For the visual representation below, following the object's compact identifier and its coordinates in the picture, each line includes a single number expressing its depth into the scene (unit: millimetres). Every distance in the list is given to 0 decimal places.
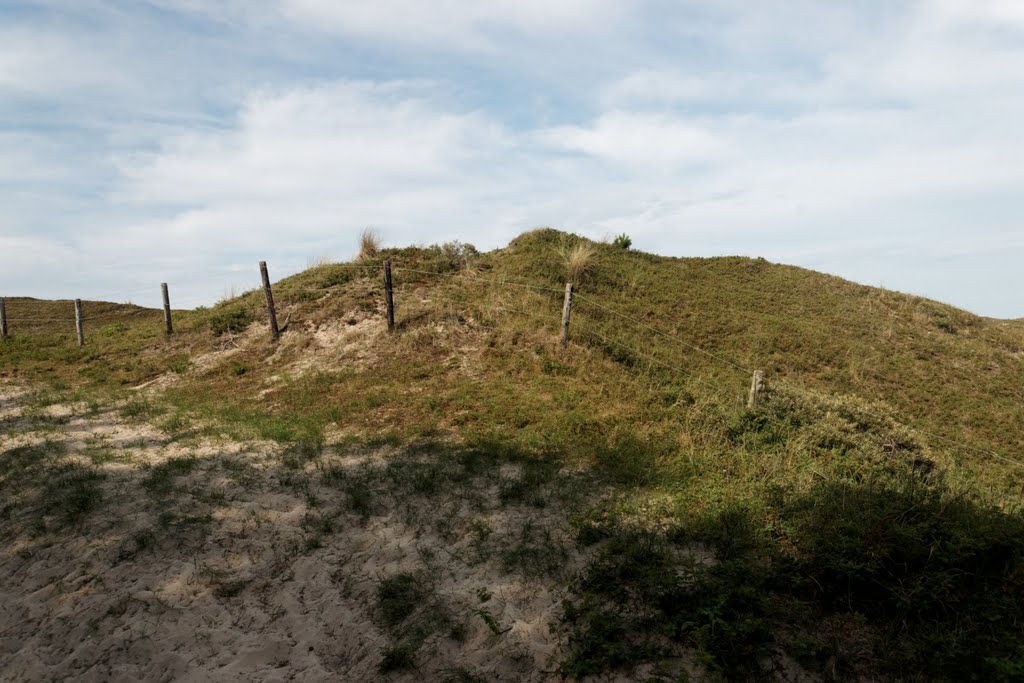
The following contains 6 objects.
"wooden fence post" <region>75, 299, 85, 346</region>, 19188
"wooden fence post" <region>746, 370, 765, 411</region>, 9680
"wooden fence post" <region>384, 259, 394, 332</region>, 14176
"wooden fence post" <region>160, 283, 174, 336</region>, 18230
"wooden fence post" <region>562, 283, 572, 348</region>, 12383
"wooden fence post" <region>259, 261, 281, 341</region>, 15773
